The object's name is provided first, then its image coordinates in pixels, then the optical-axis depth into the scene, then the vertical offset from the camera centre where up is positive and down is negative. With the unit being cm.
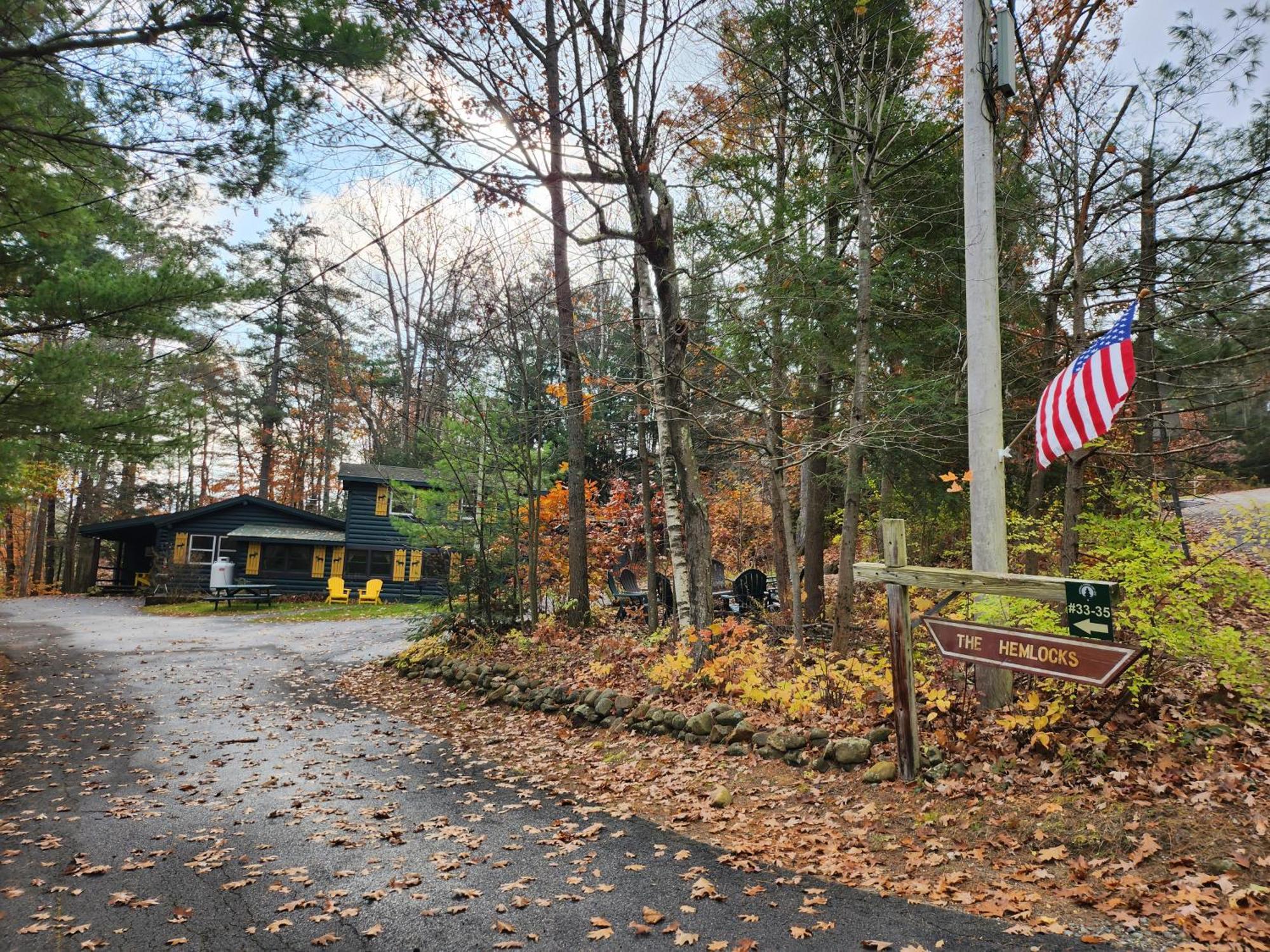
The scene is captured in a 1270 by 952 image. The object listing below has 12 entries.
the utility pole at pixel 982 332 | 545 +178
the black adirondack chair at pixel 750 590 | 1183 -69
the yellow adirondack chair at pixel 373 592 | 2530 -174
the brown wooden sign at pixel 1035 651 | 384 -60
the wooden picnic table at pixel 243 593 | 2212 -169
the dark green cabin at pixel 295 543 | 2622 +2
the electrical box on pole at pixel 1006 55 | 533 +386
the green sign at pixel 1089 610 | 393 -32
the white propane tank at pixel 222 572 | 2486 -107
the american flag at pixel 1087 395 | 394 +97
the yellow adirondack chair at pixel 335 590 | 2550 -168
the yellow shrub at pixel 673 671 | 759 -136
